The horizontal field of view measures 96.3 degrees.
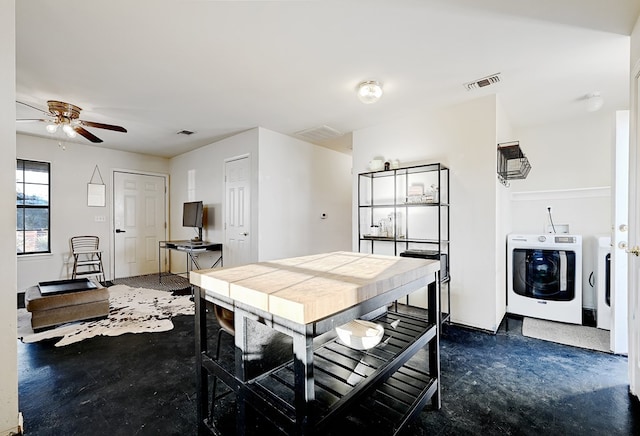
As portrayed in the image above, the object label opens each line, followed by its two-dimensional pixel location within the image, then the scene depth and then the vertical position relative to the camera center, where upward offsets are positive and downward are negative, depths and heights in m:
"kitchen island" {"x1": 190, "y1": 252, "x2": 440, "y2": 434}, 0.96 -0.39
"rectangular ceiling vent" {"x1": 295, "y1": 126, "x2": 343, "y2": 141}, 4.16 +1.25
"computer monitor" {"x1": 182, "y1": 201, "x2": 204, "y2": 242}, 4.94 +0.01
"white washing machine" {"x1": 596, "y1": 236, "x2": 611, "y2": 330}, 2.91 -0.69
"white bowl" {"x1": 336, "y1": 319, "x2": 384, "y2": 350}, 1.46 -0.63
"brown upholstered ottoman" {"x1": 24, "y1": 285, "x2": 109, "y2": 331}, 2.87 -0.95
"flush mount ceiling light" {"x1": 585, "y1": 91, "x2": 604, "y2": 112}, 2.92 +1.18
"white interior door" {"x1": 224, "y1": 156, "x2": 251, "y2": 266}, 4.37 +0.06
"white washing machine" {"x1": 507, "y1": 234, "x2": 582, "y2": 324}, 3.12 -0.70
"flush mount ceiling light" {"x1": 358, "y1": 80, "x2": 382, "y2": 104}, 2.70 +1.18
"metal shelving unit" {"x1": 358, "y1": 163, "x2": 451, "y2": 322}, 3.21 +0.02
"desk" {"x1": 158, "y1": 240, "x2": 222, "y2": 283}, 4.52 -0.50
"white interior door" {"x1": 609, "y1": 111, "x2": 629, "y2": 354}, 2.37 -0.20
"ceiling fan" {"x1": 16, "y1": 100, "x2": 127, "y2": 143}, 3.21 +1.15
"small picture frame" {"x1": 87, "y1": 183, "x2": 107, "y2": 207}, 5.23 +0.39
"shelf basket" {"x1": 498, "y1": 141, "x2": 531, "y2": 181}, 2.98 +0.63
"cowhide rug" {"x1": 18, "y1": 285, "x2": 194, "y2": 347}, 2.87 -1.18
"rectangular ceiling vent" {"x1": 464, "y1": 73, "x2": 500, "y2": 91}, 2.60 +1.25
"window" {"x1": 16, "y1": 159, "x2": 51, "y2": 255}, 4.57 +0.16
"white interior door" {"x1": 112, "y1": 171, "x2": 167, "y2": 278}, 5.55 -0.11
